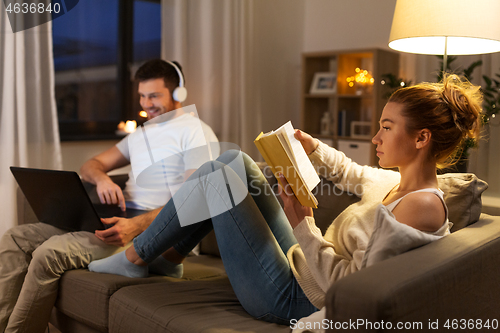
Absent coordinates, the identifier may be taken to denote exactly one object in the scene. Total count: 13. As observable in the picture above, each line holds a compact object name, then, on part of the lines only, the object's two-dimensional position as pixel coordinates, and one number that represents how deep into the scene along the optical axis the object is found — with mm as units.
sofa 803
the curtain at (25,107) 2352
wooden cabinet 3621
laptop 1463
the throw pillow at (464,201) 1244
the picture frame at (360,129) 3838
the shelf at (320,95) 3875
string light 3822
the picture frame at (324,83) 3902
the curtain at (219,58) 3162
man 1471
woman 1101
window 2846
